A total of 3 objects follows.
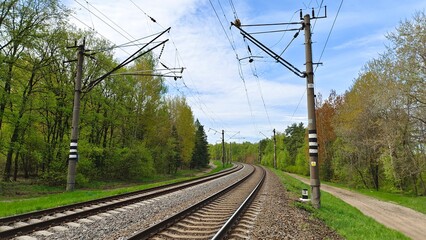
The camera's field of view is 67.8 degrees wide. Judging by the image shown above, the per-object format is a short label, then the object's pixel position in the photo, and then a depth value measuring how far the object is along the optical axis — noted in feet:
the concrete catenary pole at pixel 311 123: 43.75
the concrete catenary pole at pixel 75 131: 55.98
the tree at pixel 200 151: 243.81
